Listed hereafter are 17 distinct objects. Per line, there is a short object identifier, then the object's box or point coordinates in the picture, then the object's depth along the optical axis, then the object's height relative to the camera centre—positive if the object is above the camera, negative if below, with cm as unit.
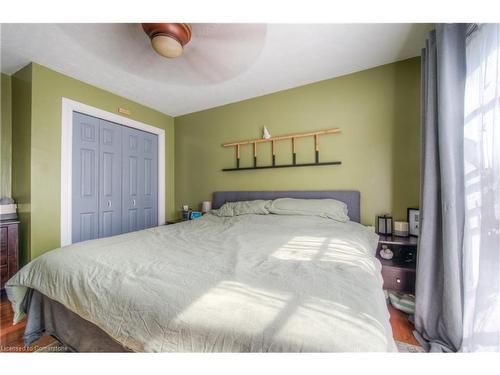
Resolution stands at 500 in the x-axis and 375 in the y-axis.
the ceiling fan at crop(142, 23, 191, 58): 119 +93
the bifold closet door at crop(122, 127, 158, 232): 293 +13
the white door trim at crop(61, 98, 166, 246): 224 +33
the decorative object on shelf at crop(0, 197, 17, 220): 200 -20
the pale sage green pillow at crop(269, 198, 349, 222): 207 -22
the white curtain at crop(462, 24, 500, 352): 102 -3
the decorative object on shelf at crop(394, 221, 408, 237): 197 -41
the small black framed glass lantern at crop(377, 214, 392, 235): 202 -38
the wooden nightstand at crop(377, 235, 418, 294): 171 -70
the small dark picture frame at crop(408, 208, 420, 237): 192 -33
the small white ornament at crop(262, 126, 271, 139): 273 +73
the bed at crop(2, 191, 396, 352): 59 -41
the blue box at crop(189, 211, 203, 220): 308 -40
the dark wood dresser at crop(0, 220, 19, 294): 191 -59
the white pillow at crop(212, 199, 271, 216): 238 -25
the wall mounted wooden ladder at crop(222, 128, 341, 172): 244 +59
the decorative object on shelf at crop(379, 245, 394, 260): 187 -62
